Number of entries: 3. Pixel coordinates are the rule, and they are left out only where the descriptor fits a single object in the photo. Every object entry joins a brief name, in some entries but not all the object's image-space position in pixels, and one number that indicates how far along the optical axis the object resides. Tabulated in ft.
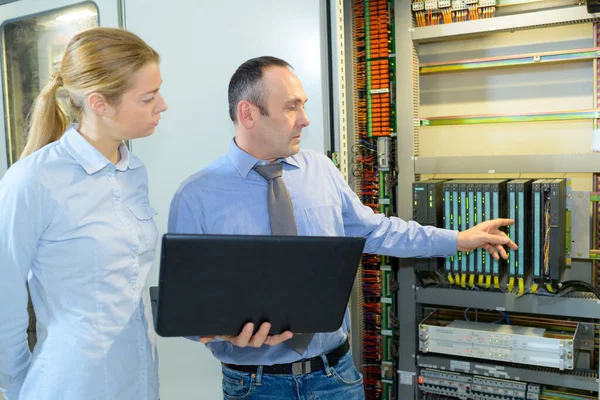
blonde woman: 4.12
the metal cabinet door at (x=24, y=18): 8.18
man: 5.23
